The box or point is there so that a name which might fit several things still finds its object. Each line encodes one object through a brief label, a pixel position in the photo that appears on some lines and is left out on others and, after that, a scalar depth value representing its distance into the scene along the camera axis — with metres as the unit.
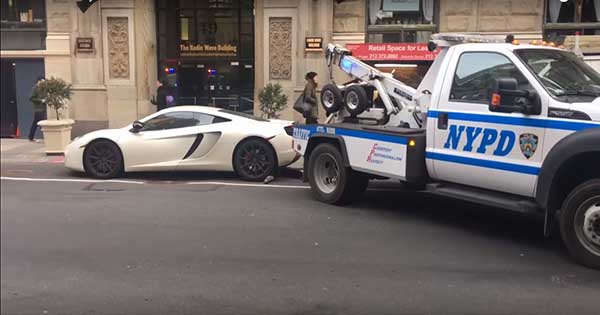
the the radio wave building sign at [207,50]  18.92
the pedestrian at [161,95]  15.73
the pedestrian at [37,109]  14.41
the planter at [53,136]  14.41
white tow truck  6.04
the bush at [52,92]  14.26
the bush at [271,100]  15.16
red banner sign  15.60
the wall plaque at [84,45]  18.14
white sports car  10.83
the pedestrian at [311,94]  12.50
